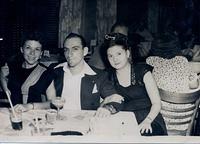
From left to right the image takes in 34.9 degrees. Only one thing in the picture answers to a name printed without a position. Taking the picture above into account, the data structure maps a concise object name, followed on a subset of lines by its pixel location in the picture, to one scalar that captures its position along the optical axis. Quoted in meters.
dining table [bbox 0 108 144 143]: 2.05
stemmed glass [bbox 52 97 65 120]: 2.19
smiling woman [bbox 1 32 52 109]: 2.19
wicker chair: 2.24
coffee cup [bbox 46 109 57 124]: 2.06
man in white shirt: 2.22
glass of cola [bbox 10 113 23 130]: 2.02
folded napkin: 2.15
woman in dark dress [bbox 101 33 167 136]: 2.19
